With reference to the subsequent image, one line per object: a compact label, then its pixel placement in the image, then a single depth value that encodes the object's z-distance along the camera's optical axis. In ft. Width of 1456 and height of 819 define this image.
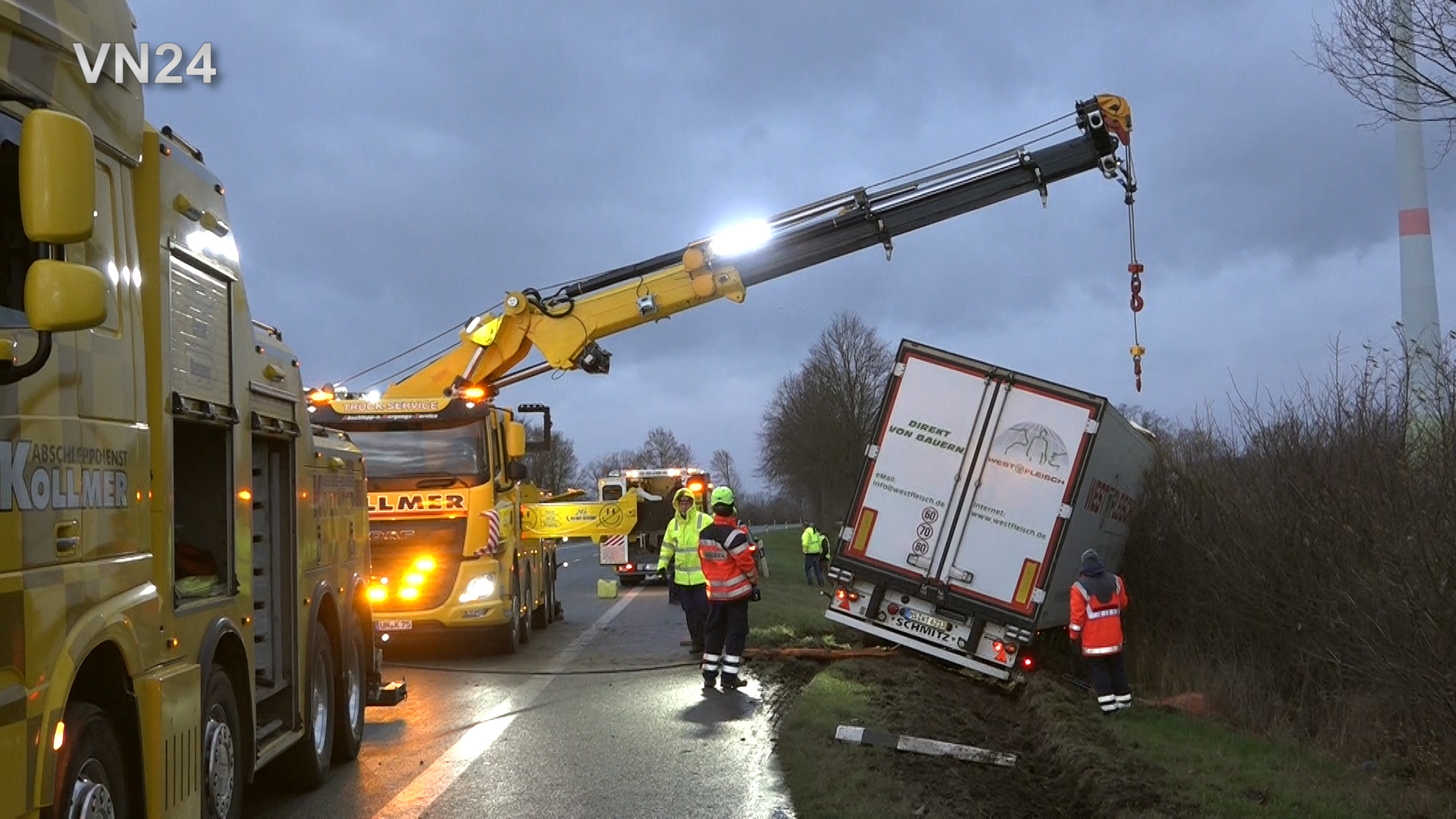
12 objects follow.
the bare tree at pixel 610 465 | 319.49
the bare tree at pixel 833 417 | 190.29
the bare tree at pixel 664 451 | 341.82
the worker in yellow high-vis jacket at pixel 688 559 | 50.26
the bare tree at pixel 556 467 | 232.53
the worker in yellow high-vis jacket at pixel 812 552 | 108.27
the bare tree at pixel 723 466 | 361.36
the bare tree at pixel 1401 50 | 33.04
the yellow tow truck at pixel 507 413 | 49.78
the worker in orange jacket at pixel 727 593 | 42.83
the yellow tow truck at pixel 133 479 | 12.97
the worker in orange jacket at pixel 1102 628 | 39.96
